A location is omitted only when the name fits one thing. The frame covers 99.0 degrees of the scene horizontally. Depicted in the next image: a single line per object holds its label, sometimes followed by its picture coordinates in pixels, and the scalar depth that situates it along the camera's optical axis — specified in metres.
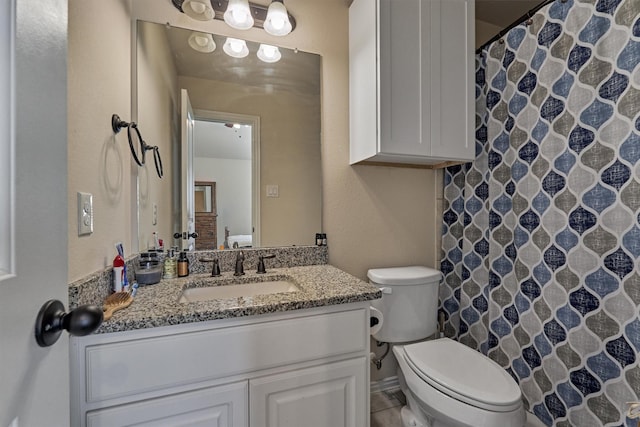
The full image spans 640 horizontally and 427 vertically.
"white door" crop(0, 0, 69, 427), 0.32
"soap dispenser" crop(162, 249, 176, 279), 1.17
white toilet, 0.96
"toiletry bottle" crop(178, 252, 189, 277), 1.20
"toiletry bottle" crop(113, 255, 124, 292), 0.89
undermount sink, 1.12
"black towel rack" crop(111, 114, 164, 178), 0.98
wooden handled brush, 0.74
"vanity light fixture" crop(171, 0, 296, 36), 1.22
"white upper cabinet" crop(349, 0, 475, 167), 1.26
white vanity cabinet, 0.71
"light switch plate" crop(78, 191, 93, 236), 0.76
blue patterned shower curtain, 0.99
